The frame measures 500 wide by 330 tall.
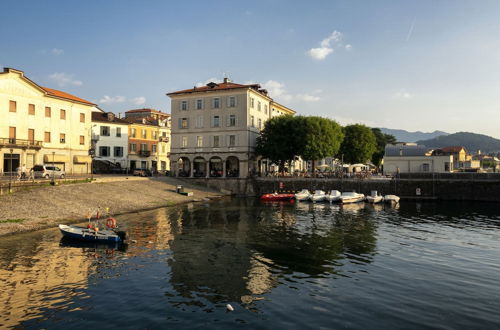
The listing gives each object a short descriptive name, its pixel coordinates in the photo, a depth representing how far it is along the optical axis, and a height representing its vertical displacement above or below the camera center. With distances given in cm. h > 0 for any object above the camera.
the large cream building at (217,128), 7300 +842
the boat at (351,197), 5809 -528
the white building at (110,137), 8090 +680
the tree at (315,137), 6988 +611
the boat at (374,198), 5916 -535
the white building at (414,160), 7944 +180
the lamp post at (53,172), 4538 -112
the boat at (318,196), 6044 -524
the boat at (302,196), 6212 -534
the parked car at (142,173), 7325 -160
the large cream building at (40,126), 5600 +709
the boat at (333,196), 5881 -510
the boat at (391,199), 5816 -540
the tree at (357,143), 8981 +631
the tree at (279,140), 7081 +571
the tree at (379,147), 11794 +707
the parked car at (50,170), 4994 -84
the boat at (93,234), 2686 -548
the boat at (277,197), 6325 -568
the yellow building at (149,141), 8931 +669
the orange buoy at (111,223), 2833 -484
